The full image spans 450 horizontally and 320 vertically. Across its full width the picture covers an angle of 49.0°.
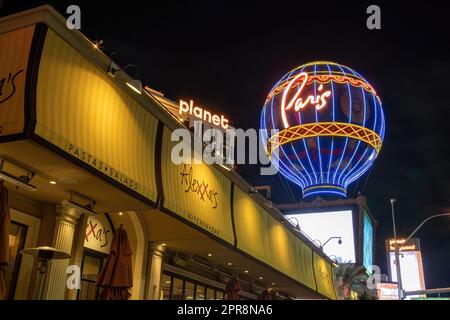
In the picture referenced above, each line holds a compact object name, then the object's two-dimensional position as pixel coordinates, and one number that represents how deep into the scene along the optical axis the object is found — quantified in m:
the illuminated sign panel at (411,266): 92.94
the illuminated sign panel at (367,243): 65.81
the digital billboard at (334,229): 63.91
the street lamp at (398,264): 30.95
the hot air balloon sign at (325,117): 45.22
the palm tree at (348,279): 35.31
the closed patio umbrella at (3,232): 7.81
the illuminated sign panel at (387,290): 73.12
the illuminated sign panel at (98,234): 11.55
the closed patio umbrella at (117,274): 10.09
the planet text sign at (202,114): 26.49
